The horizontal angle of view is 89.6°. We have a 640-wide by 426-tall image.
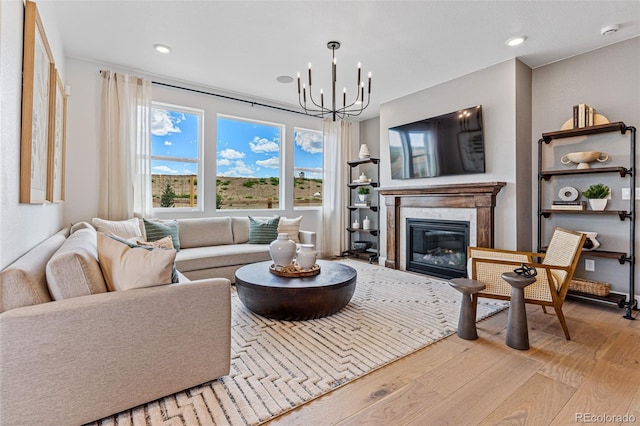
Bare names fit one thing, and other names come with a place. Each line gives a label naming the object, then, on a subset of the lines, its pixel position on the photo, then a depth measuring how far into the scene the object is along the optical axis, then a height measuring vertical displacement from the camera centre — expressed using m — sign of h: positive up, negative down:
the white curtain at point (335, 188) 5.74 +0.43
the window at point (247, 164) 4.87 +0.76
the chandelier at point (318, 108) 4.71 +1.73
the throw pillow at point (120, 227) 3.33 -0.17
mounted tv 3.89 +0.89
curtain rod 4.21 +1.67
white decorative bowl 3.17 +0.56
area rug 1.57 -0.94
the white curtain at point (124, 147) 3.78 +0.77
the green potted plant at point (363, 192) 5.66 +0.35
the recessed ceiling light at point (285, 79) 4.10 +1.73
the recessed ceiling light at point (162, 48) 3.33 +1.71
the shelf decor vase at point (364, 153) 5.51 +1.01
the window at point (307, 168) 5.65 +0.79
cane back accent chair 2.39 -0.47
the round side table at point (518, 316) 2.23 -0.73
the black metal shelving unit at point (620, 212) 2.96 +0.01
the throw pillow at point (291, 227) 4.57 -0.22
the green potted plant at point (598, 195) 3.12 +0.17
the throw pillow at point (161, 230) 3.73 -0.22
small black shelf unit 5.51 +0.06
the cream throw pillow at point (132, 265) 1.58 -0.27
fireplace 4.11 -0.47
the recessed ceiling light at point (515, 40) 3.10 +1.69
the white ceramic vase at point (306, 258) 2.93 -0.42
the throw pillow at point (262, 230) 4.44 -0.25
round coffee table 2.56 -0.67
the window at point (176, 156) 4.30 +0.76
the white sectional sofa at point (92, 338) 1.27 -0.57
